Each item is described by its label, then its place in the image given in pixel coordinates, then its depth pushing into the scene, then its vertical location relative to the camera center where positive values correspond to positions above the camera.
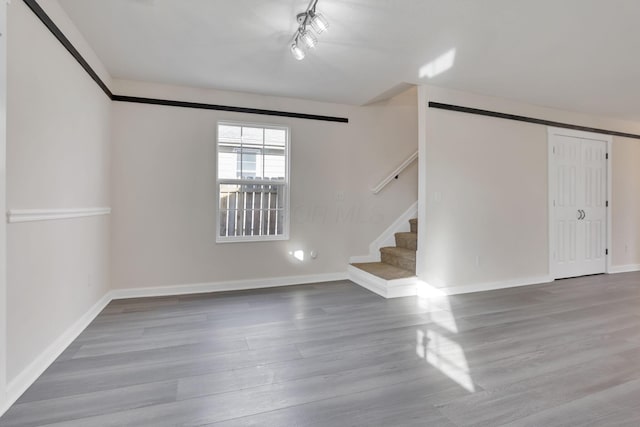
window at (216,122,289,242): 3.79 +0.43
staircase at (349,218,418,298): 3.57 -0.69
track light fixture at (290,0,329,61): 2.03 +1.38
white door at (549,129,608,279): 4.36 +0.25
